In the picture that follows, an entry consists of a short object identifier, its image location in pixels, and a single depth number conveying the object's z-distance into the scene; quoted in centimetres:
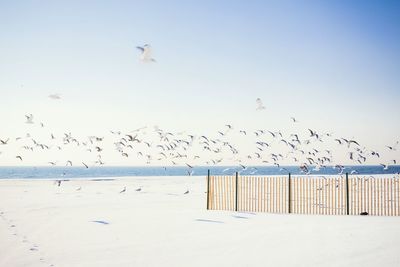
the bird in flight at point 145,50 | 1185
